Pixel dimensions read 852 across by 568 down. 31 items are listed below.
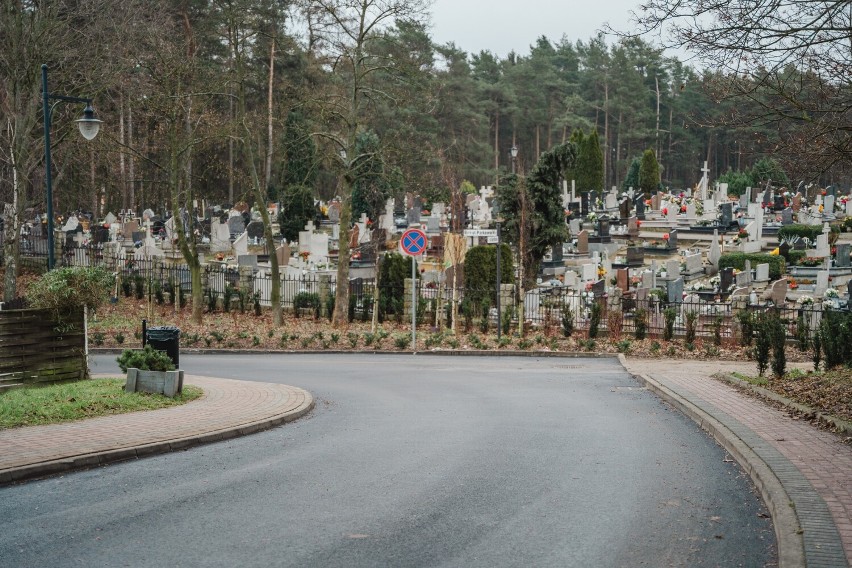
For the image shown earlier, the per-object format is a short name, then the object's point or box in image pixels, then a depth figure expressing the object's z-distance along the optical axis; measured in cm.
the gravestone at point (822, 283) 3133
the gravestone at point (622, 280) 3288
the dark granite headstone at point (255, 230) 4675
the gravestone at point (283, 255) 3741
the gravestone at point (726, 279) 3183
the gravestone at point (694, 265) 3531
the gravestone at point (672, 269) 3278
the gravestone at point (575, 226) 4643
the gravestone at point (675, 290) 3005
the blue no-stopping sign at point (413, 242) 2269
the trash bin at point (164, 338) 1505
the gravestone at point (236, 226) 4784
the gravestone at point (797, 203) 4825
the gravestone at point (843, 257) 3396
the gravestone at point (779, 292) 2962
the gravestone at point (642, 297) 2705
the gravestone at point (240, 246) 4131
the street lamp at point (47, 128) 1639
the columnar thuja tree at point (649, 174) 6888
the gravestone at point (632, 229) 4700
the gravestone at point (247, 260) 3694
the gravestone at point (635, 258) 3906
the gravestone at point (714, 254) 3675
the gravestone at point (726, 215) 4504
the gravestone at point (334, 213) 5191
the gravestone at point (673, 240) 4201
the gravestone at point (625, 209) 5125
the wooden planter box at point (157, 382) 1367
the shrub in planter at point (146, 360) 1384
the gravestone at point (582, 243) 4016
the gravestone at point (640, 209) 5147
